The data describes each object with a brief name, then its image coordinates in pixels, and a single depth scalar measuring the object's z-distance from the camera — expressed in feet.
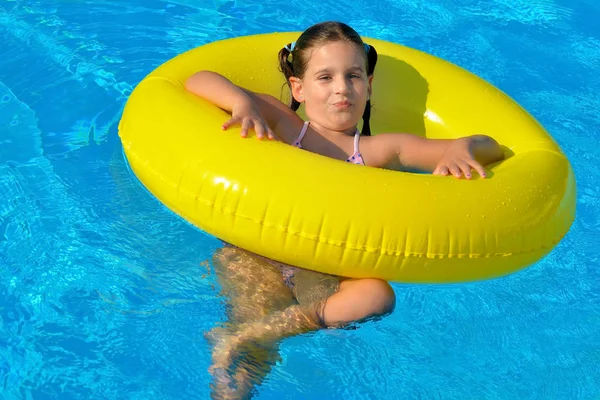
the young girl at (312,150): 9.95
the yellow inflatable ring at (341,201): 9.55
